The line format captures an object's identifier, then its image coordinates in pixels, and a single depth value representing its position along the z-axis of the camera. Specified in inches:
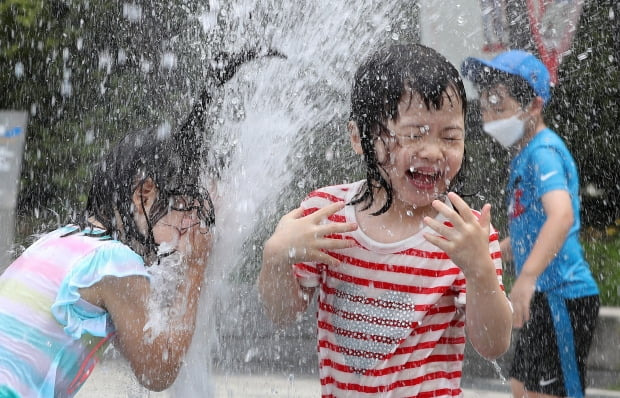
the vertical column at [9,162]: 255.8
